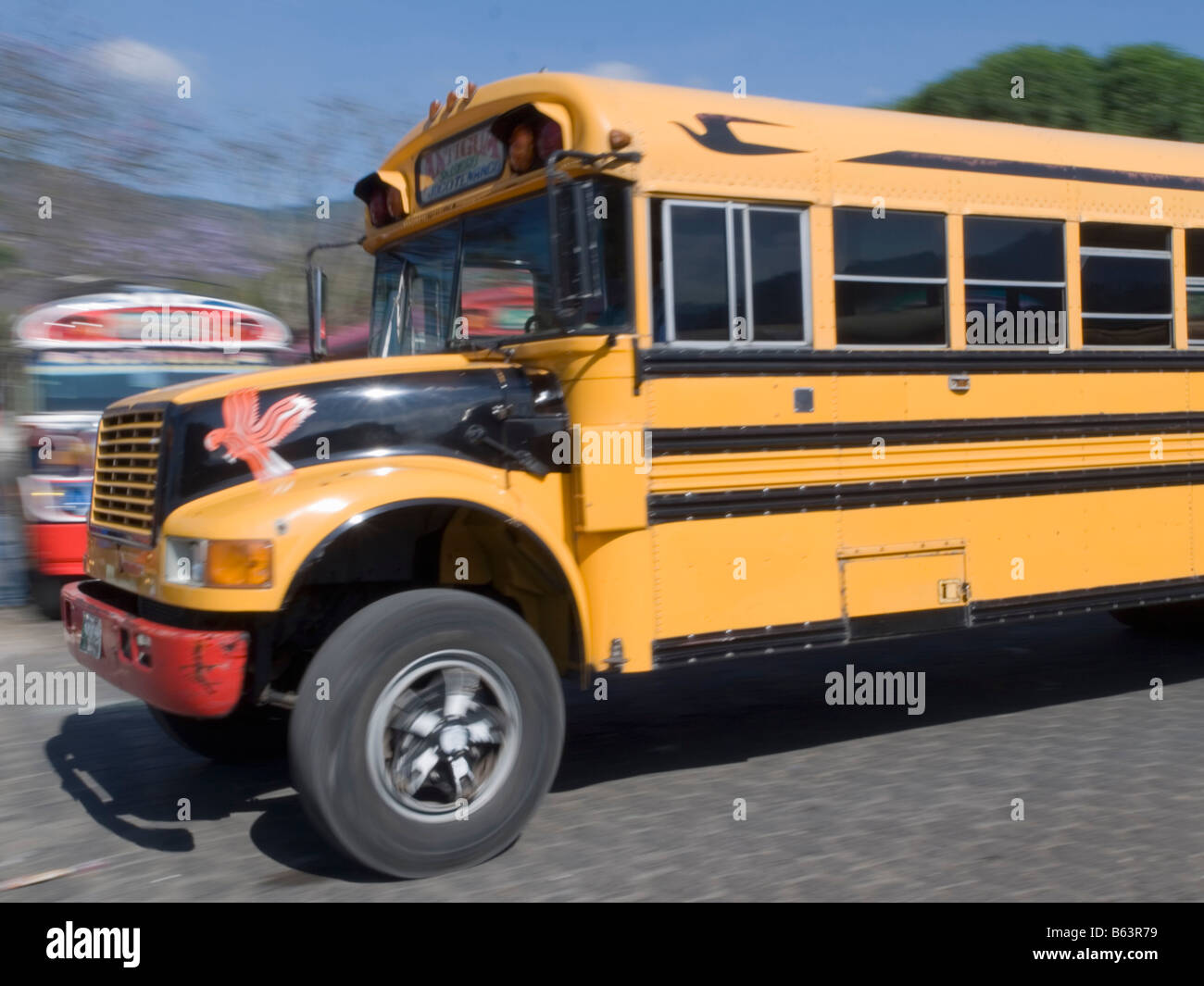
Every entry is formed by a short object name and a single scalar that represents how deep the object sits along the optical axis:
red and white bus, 9.48
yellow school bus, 4.11
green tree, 17.95
